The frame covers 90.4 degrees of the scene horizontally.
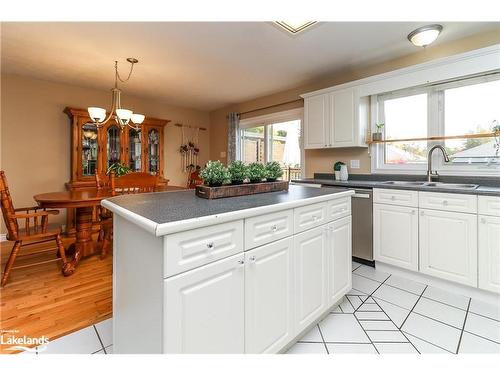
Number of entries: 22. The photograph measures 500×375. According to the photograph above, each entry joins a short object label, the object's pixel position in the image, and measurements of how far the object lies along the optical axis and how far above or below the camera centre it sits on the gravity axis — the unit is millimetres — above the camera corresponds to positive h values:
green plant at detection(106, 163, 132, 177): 3338 +244
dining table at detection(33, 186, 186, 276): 2342 -232
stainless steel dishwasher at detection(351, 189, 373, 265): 2625 -402
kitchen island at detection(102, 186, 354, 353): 932 -380
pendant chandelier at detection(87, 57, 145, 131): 2625 +820
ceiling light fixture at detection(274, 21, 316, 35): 2139 +1441
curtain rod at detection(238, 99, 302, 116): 4034 +1450
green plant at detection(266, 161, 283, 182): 1827 +124
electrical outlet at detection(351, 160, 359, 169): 3285 +317
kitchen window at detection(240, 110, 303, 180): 4172 +883
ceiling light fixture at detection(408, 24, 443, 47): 2201 +1389
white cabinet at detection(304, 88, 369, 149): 2994 +876
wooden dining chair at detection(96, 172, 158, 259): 2826 +35
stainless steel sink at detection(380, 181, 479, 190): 2201 +37
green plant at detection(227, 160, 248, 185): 1606 +105
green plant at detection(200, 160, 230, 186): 1485 +84
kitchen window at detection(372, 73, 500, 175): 2404 +700
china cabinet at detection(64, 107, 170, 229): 3801 +685
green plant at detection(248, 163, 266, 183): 1702 +110
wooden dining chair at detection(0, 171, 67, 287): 2148 -415
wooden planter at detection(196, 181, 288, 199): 1467 -12
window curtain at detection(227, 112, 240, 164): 4955 +1039
